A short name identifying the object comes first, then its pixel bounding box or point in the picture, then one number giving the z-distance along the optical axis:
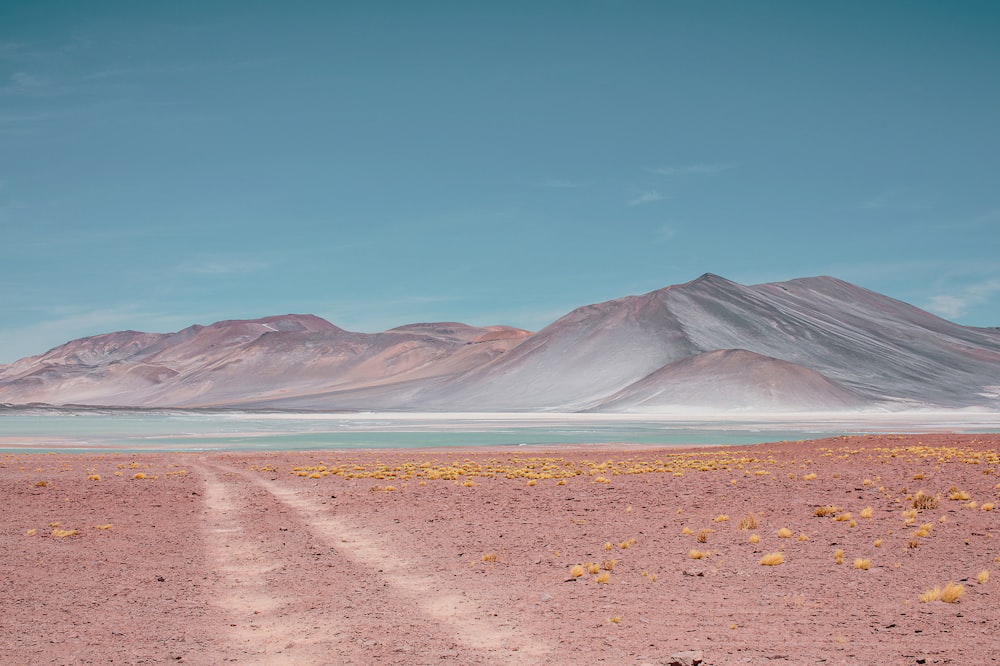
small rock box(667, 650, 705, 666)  7.34
